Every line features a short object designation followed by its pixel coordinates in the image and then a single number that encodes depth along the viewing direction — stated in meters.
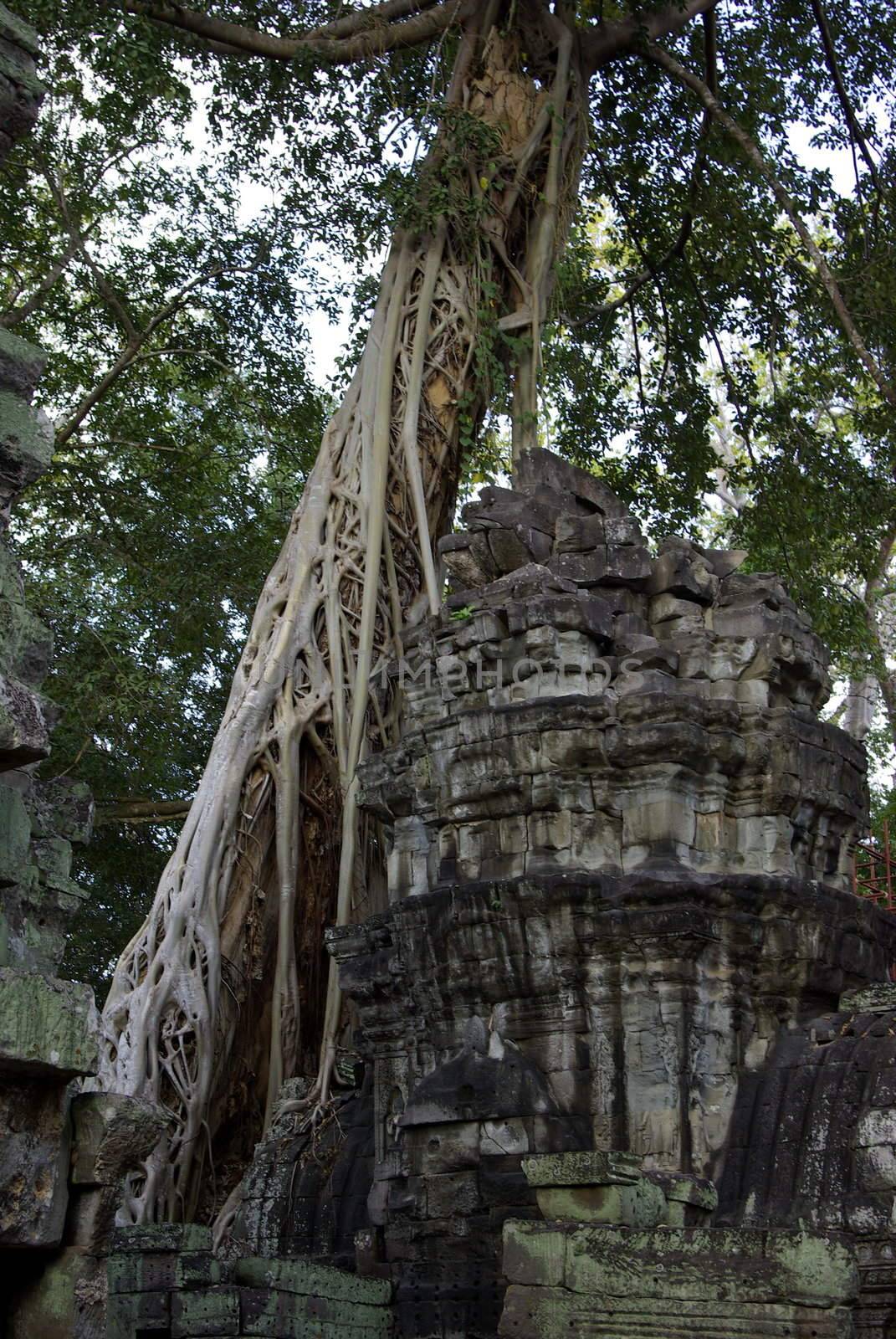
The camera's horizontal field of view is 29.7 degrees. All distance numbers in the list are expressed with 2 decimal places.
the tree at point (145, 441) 13.56
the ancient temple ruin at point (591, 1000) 6.27
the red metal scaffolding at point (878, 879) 10.69
